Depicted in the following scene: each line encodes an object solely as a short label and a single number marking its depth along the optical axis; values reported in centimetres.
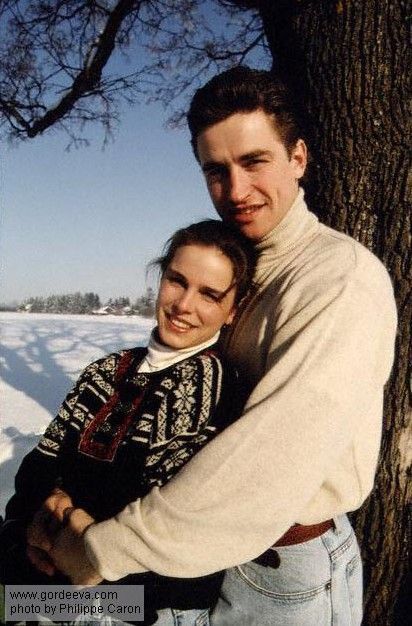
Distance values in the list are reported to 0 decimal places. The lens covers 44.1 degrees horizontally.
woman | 123
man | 98
